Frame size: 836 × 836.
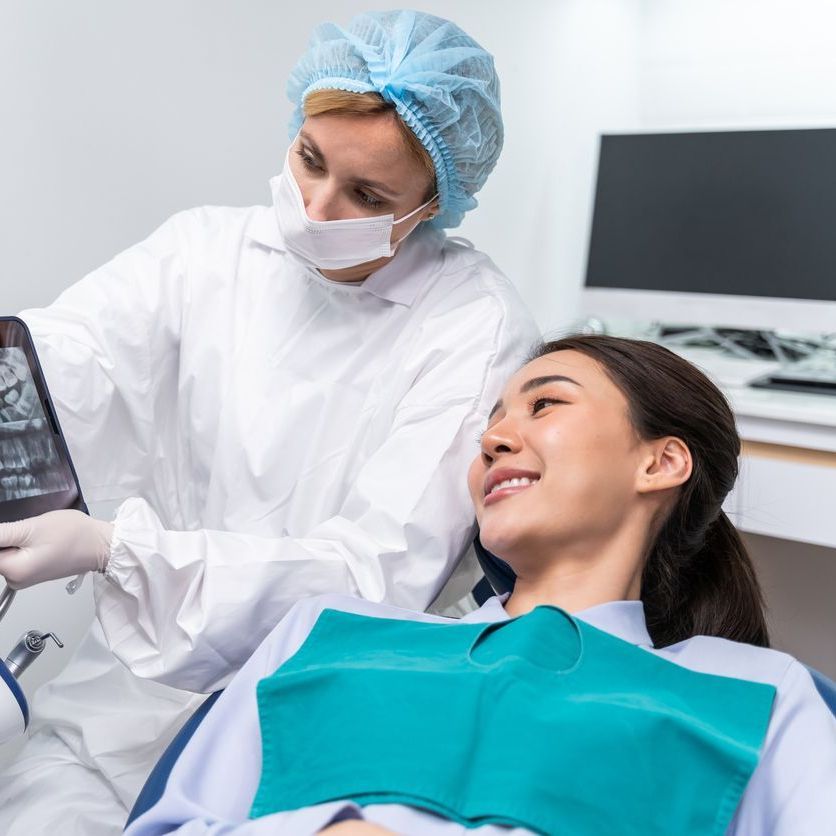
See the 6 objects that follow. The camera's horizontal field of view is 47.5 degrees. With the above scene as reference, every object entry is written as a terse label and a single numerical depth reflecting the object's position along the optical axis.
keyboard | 2.08
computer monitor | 2.26
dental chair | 1.01
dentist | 1.15
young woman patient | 0.90
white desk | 1.89
